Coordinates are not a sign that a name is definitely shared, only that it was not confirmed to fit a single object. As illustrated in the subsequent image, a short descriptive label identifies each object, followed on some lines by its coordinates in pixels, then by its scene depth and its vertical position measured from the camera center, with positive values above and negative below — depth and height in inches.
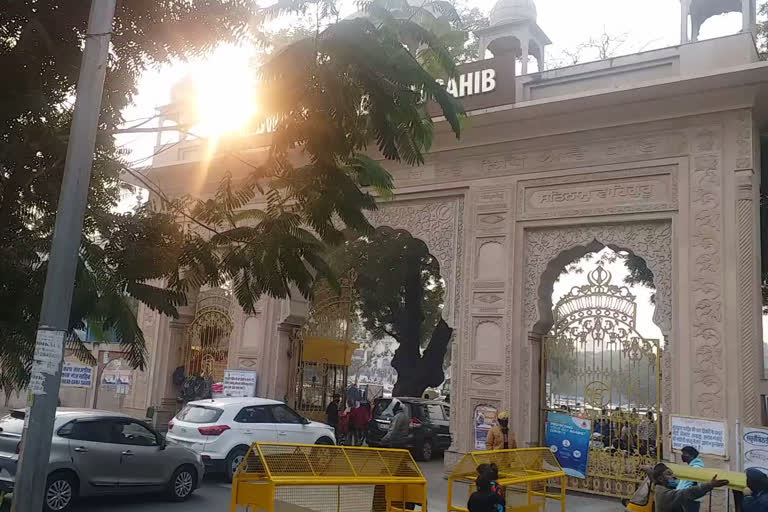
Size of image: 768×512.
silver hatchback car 319.0 -40.4
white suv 422.3 -28.3
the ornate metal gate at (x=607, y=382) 415.8 +13.3
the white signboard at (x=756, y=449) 363.3 -17.5
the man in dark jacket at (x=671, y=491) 227.5 -26.0
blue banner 428.5 -22.9
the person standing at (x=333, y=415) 603.8 -23.0
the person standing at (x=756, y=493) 226.4 -24.8
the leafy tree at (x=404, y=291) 805.2 +118.8
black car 602.5 -27.6
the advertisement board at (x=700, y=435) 375.6 -12.6
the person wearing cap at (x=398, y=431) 574.9 -31.4
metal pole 163.5 +23.3
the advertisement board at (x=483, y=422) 453.1 -15.4
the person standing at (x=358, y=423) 595.2 -27.8
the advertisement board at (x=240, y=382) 564.4 -0.7
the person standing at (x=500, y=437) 367.9 -20.2
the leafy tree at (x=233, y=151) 187.9 +66.0
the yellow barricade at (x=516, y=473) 265.6 -29.1
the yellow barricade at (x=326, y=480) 215.5 -29.3
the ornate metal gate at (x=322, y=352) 594.9 +29.2
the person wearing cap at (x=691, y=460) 273.5 -20.5
